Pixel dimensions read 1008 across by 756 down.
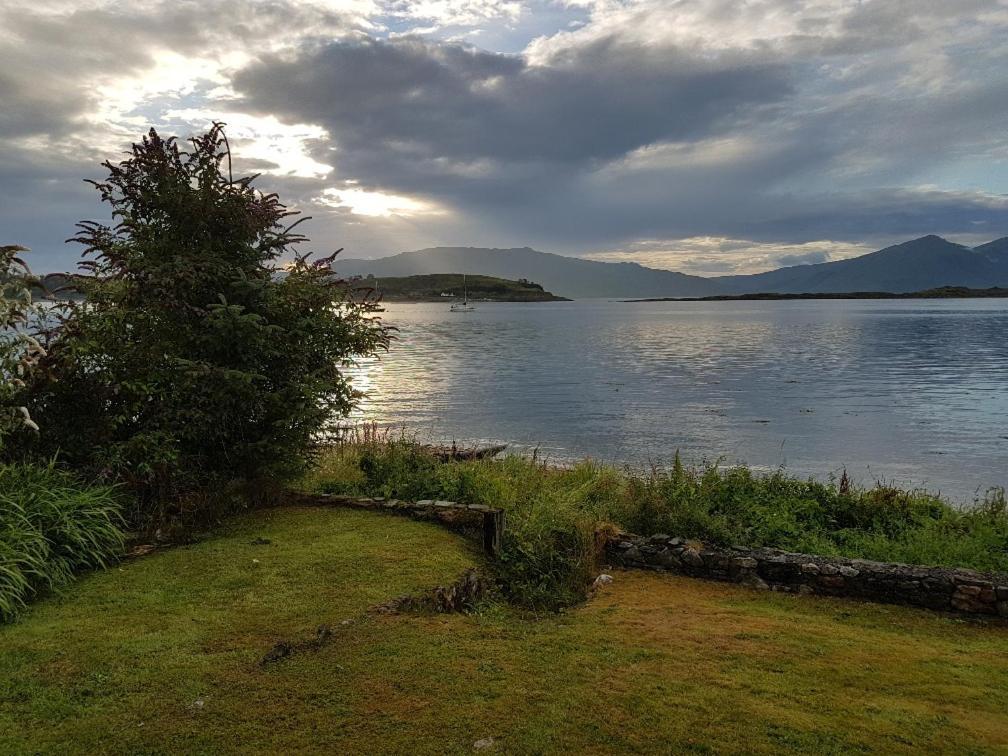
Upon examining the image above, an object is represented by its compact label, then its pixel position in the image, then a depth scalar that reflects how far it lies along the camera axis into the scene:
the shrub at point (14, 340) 8.11
